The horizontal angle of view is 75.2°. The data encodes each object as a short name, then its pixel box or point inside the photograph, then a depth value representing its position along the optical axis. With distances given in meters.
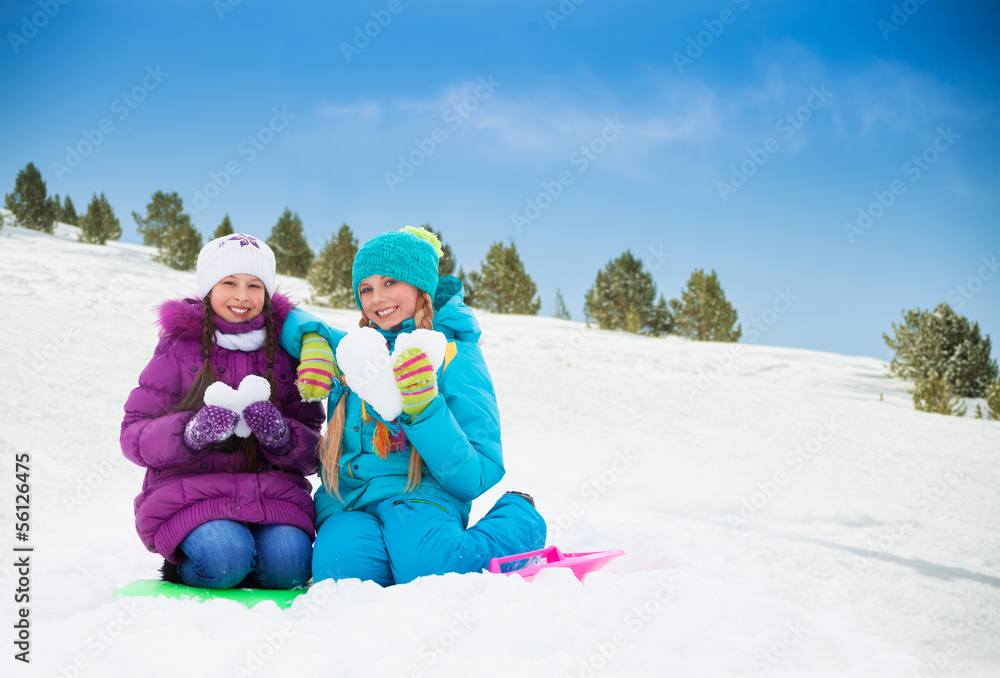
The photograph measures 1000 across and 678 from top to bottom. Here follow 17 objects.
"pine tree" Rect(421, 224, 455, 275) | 22.83
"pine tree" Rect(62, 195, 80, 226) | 40.53
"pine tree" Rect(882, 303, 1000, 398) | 17.62
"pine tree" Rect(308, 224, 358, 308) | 22.30
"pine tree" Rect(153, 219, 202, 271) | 24.14
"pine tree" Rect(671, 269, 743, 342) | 26.61
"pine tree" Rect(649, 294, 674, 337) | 27.16
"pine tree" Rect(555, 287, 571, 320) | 51.09
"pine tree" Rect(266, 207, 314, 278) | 31.95
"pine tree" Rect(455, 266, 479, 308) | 26.30
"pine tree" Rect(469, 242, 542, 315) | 26.38
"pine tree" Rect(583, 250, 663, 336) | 26.84
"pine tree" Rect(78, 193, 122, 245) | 27.74
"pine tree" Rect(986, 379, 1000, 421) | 12.77
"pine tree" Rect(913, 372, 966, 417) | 11.66
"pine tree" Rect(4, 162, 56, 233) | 28.19
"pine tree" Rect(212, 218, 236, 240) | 32.41
